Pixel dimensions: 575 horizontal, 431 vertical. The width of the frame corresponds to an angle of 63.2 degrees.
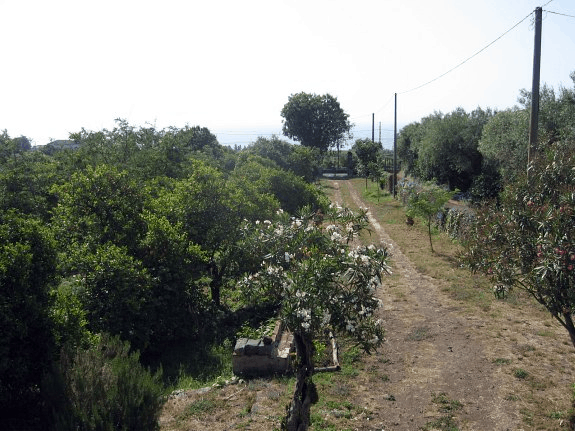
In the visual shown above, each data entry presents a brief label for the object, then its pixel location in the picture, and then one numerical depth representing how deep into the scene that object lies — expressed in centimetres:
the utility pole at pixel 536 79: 1073
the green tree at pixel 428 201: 1912
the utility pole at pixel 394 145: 3391
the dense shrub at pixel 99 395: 582
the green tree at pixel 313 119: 6444
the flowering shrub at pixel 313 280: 526
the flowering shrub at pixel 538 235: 582
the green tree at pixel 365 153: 4922
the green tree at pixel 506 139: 2206
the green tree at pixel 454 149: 3155
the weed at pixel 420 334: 1055
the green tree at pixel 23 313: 644
